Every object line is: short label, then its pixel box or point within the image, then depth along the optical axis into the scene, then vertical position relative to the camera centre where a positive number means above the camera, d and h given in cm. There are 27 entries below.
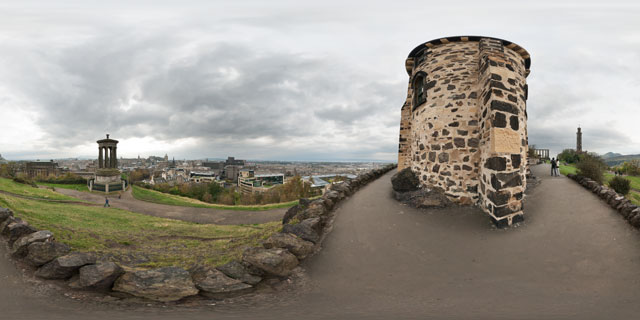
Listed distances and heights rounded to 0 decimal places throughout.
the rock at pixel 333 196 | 759 -120
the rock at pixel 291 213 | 783 -185
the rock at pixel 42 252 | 384 -160
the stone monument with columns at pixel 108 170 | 2906 -141
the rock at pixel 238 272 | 377 -189
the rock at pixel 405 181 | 811 -75
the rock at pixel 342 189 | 852 -108
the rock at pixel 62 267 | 360 -171
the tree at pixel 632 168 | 3128 -92
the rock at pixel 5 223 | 470 -137
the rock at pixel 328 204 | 707 -137
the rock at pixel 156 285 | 338 -190
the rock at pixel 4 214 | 498 -122
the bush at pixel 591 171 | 1617 -71
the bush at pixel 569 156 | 3356 +84
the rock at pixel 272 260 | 396 -178
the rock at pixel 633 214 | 526 -123
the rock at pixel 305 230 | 510 -161
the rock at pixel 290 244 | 457 -170
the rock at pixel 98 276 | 340 -177
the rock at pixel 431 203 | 701 -132
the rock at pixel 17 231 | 448 -143
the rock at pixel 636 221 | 511 -135
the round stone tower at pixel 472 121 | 578 +120
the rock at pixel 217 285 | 352 -197
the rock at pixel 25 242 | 409 -150
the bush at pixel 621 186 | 1446 -156
